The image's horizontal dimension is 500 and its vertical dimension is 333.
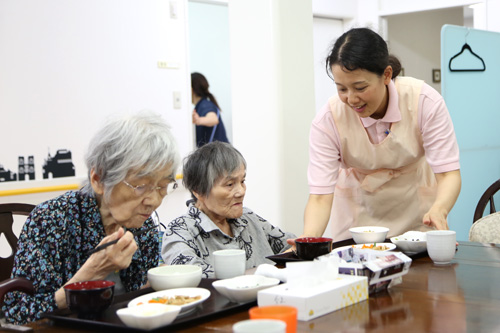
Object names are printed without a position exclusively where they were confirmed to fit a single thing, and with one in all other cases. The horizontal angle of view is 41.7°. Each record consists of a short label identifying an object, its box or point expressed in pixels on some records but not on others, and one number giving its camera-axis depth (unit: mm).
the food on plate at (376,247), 1942
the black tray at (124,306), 1283
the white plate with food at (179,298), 1374
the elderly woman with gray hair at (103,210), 1579
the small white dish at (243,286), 1424
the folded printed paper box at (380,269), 1477
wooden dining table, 1264
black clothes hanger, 4025
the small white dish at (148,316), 1223
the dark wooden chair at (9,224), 2037
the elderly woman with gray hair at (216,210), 2105
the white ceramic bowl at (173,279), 1522
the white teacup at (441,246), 1844
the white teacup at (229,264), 1694
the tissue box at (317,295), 1303
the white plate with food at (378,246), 1939
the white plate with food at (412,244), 1996
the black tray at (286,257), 1910
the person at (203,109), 5461
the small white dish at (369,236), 2107
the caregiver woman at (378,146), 2234
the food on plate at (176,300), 1382
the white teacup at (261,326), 972
